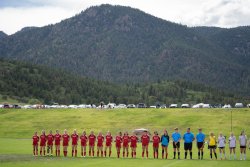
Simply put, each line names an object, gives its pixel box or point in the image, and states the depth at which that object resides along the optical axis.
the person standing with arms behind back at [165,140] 41.25
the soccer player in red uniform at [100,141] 43.08
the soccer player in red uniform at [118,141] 42.28
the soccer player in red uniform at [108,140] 43.47
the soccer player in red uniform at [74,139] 43.19
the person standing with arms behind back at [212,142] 40.88
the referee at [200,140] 40.75
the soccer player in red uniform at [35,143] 43.32
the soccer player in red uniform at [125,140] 43.09
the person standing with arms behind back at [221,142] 41.12
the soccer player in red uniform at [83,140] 43.16
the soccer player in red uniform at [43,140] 44.22
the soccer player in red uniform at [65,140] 43.22
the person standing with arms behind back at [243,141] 40.72
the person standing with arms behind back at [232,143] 41.44
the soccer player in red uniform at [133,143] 42.94
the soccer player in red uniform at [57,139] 44.09
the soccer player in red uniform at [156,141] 41.69
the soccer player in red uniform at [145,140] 42.59
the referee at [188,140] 40.75
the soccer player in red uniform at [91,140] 43.50
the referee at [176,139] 40.95
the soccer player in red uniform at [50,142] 44.32
